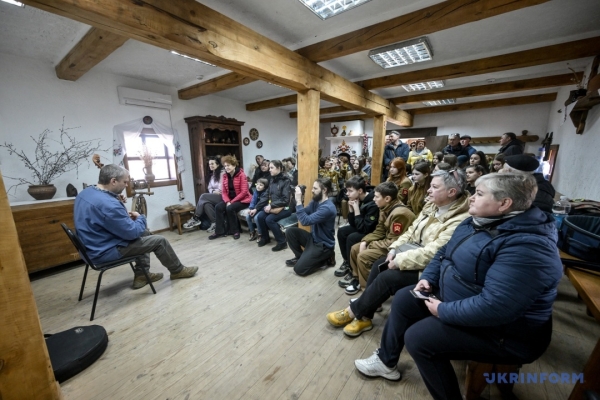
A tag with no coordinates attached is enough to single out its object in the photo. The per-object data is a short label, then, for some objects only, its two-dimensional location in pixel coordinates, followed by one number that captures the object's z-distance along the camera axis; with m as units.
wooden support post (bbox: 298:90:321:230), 2.88
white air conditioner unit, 3.53
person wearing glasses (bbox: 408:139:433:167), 4.68
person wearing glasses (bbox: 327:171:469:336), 1.45
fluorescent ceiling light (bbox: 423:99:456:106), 5.51
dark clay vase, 2.72
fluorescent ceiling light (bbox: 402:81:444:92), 4.12
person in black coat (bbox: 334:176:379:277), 2.26
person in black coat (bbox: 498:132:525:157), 2.68
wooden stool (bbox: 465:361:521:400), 1.14
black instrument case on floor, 1.36
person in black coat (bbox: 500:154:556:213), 1.70
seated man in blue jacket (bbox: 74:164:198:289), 1.84
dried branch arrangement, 2.84
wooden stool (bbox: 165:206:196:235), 3.98
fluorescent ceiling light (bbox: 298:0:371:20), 1.79
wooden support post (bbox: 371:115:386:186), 4.89
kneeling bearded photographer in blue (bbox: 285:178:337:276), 2.42
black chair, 1.77
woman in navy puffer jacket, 0.86
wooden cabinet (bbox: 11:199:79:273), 2.36
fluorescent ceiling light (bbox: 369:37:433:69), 2.47
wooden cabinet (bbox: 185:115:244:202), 4.34
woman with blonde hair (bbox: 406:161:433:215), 2.35
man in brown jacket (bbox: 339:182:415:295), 1.90
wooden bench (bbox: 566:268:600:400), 0.90
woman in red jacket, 3.78
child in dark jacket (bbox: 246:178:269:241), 3.58
